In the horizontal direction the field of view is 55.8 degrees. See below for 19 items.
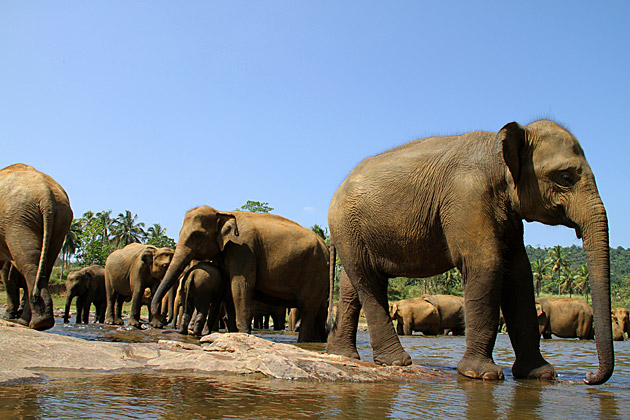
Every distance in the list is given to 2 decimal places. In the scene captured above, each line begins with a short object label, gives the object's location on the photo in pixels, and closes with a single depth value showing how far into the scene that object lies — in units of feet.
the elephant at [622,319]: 84.28
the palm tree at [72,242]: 290.48
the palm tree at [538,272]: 349.61
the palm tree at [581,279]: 320.64
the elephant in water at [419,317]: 79.87
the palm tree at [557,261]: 350.15
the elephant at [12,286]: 43.60
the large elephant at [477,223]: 19.03
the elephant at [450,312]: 82.79
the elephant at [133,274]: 57.72
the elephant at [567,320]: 76.13
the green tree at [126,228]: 328.29
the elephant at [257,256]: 40.01
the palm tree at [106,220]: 333.42
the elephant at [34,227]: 27.76
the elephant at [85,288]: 72.59
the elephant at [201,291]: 40.14
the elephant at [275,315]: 74.70
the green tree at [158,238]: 306.55
